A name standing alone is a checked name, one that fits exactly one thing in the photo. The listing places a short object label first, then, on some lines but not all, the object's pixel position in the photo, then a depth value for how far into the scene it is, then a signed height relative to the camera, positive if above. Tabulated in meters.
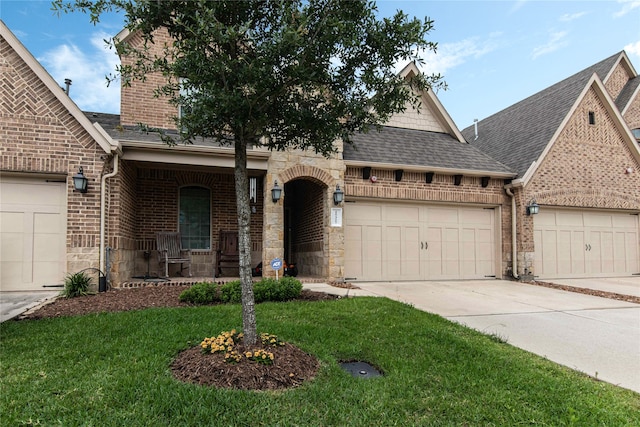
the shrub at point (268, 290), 6.57 -0.96
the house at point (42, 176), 7.27 +1.16
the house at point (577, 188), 11.06 +1.32
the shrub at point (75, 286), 6.98 -0.91
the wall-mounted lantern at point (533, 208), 10.75 +0.69
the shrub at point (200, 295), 6.44 -0.99
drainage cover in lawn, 3.56 -1.28
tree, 3.22 +1.49
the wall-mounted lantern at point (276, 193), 8.99 +0.95
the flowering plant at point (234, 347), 3.42 -1.05
